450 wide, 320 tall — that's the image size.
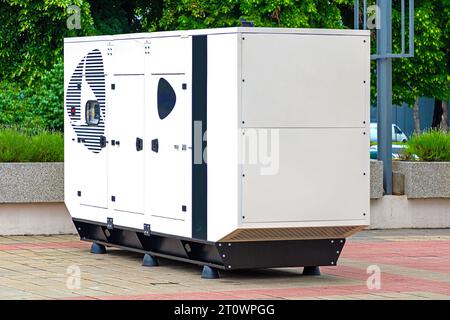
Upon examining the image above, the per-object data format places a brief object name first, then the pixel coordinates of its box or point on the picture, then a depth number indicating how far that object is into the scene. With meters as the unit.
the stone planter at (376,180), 19.78
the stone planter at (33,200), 18.16
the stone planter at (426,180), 20.00
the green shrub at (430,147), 20.48
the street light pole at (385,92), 20.19
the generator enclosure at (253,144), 12.94
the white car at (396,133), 51.80
